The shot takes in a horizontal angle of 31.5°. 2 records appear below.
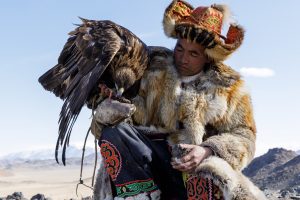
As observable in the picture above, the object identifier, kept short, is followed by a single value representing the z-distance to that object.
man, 2.56
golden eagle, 2.54
